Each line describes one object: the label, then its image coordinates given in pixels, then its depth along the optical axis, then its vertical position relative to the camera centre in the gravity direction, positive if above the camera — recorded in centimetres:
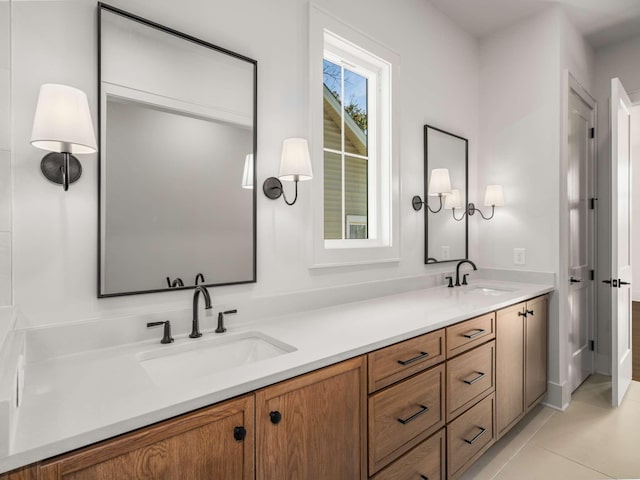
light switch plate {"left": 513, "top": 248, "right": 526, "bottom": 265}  275 -15
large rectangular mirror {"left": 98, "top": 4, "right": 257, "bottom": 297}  126 +30
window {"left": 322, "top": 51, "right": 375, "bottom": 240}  207 +54
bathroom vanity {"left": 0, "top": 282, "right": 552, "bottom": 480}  77 -48
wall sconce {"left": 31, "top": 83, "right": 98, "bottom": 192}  98 +32
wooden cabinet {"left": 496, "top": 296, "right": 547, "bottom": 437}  204 -76
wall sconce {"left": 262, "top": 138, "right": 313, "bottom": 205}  157 +33
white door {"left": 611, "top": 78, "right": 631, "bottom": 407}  248 -2
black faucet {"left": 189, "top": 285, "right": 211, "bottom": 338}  136 -27
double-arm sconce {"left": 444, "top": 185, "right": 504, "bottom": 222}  267 +28
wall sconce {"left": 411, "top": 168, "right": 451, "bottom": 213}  238 +36
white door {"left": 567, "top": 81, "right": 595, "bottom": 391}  275 +5
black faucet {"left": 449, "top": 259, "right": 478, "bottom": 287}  259 -28
